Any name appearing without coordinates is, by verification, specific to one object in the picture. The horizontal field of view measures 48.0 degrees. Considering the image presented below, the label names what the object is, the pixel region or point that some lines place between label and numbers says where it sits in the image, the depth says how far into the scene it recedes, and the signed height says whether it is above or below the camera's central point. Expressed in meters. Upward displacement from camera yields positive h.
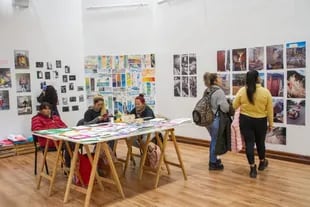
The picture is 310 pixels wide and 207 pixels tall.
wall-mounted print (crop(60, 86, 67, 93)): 7.38 -0.17
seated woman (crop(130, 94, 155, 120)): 5.28 -0.45
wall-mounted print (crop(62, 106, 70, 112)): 7.44 -0.59
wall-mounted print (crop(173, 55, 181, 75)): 7.22 +0.28
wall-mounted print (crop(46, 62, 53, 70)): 7.18 +0.34
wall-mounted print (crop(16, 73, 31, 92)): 6.79 +0.00
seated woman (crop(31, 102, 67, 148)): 5.16 -0.60
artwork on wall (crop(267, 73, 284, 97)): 5.52 -0.13
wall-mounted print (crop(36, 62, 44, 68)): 7.05 +0.35
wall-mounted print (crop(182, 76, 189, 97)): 7.11 -0.18
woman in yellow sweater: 4.61 -0.49
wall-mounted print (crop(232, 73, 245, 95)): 6.07 -0.09
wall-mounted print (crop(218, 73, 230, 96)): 6.29 -0.09
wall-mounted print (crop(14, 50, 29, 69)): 6.77 +0.46
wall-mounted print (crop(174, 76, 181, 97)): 7.26 -0.16
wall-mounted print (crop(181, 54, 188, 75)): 7.07 +0.29
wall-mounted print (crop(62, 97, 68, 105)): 7.42 -0.41
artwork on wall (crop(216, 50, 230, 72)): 6.27 +0.31
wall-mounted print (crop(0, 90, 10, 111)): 6.60 -0.33
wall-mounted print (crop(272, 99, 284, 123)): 5.56 -0.55
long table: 3.83 -0.64
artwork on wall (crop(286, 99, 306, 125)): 5.31 -0.56
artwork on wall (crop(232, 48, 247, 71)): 6.02 +0.31
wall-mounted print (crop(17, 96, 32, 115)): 6.82 -0.45
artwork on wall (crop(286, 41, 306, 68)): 5.24 +0.32
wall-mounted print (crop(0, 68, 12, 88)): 6.58 +0.09
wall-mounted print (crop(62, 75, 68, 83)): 7.41 +0.07
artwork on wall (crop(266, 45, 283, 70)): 5.50 +0.31
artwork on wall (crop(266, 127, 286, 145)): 5.58 -0.98
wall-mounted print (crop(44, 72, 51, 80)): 7.16 +0.13
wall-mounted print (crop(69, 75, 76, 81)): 7.52 +0.07
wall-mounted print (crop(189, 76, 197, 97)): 6.95 -0.16
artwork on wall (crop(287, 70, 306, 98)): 5.27 -0.13
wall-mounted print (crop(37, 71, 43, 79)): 7.06 +0.15
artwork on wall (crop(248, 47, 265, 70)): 5.76 +0.31
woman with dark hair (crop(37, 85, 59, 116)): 6.89 -0.30
